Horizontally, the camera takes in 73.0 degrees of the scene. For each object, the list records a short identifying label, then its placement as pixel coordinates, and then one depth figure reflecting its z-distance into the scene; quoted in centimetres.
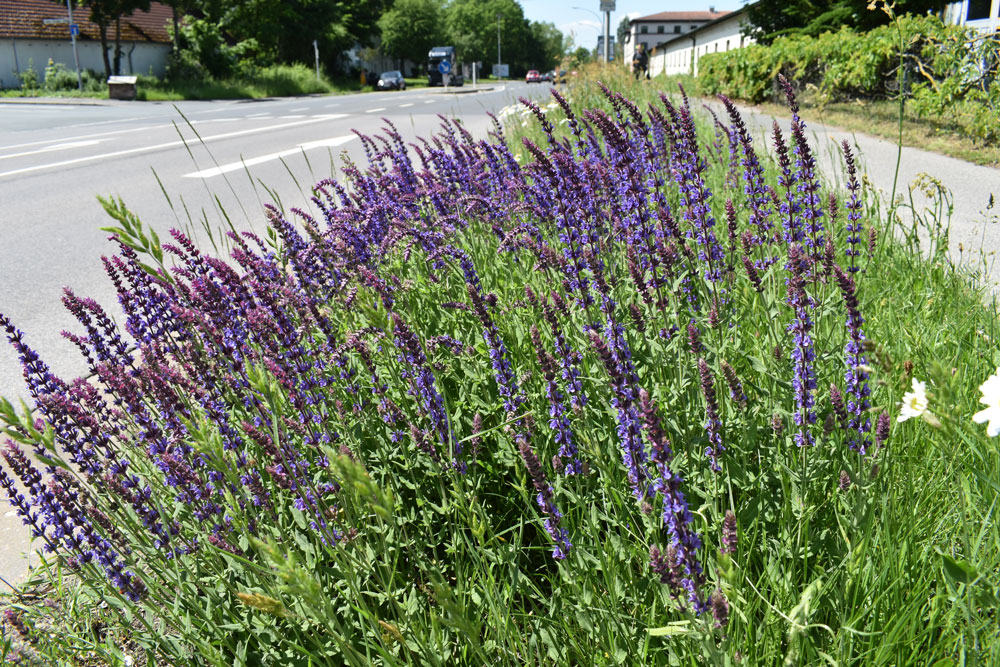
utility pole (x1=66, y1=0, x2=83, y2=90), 3429
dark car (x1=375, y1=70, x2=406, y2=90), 5378
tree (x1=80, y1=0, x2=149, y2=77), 3716
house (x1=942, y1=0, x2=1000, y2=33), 1845
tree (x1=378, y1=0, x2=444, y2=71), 8544
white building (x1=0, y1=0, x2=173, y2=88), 4112
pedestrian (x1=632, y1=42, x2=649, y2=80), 2509
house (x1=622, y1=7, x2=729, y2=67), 12631
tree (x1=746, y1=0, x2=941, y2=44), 1892
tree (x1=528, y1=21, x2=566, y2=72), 13325
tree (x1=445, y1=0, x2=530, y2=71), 12033
